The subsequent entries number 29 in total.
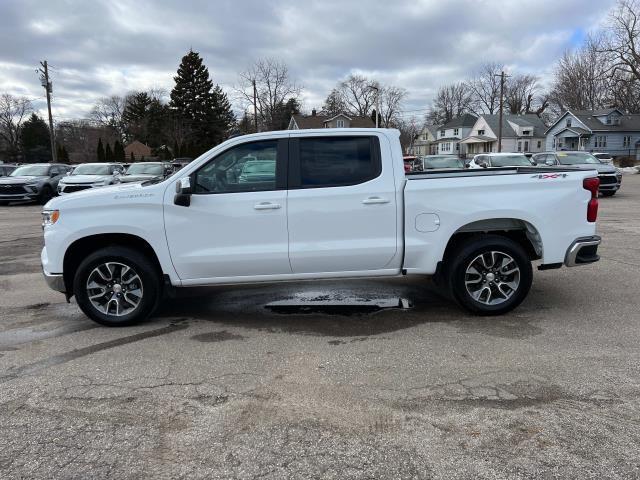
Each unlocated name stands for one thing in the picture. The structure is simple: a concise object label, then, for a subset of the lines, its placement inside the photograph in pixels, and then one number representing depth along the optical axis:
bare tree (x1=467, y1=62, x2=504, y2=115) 95.62
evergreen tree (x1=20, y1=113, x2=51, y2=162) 71.31
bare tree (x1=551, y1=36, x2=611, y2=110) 74.75
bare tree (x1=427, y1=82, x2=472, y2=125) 108.46
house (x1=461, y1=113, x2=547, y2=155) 73.31
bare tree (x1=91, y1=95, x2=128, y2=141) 92.81
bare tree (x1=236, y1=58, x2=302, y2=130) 60.94
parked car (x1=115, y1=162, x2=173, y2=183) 18.52
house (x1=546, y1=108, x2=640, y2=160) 61.09
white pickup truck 5.04
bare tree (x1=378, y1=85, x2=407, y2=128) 92.44
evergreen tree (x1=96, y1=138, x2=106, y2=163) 50.67
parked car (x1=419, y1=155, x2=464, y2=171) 20.21
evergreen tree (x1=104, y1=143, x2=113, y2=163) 52.31
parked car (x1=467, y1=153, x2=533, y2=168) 19.67
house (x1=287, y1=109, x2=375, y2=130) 74.19
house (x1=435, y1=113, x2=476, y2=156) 86.62
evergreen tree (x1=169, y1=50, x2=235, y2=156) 65.88
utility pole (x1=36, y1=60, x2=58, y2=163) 42.84
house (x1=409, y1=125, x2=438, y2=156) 100.19
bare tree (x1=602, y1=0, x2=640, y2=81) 56.41
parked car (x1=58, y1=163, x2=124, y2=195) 18.06
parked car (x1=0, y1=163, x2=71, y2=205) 19.72
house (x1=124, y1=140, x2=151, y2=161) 73.96
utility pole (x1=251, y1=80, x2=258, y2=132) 51.02
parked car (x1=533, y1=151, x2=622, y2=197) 18.91
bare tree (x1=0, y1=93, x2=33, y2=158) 78.31
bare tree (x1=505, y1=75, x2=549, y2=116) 99.06
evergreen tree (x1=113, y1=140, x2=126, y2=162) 51.78
